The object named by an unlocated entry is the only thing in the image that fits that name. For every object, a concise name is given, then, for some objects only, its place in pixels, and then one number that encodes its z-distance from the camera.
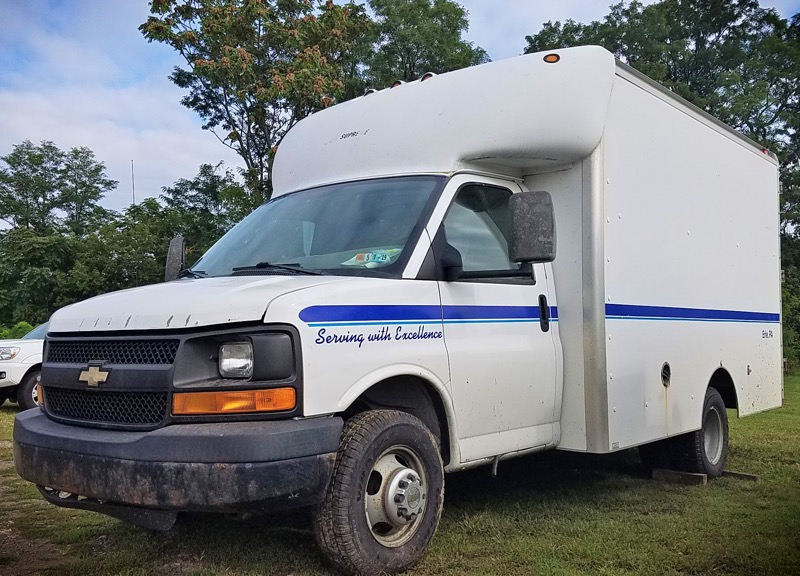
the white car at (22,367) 11.56
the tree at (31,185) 37.84
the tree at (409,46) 22.34
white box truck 3.51
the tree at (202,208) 20.98
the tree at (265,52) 16.38
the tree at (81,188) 39.53
